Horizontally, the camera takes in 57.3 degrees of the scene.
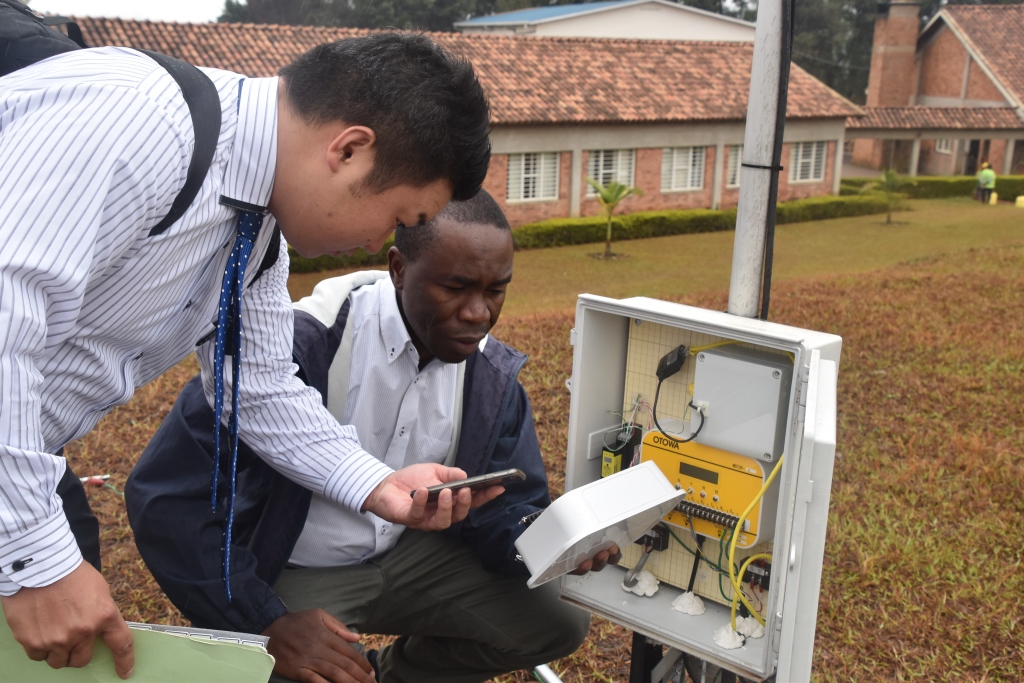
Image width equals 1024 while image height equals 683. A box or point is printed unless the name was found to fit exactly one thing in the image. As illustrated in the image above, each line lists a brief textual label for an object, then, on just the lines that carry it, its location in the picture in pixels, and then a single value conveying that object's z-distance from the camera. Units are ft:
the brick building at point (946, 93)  102.83
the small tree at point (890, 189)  83.05
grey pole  9.05
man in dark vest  7.61
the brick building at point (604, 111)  64.54
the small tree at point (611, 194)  67.15
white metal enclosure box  5.99
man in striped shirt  4.39
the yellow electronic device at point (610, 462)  8.08
